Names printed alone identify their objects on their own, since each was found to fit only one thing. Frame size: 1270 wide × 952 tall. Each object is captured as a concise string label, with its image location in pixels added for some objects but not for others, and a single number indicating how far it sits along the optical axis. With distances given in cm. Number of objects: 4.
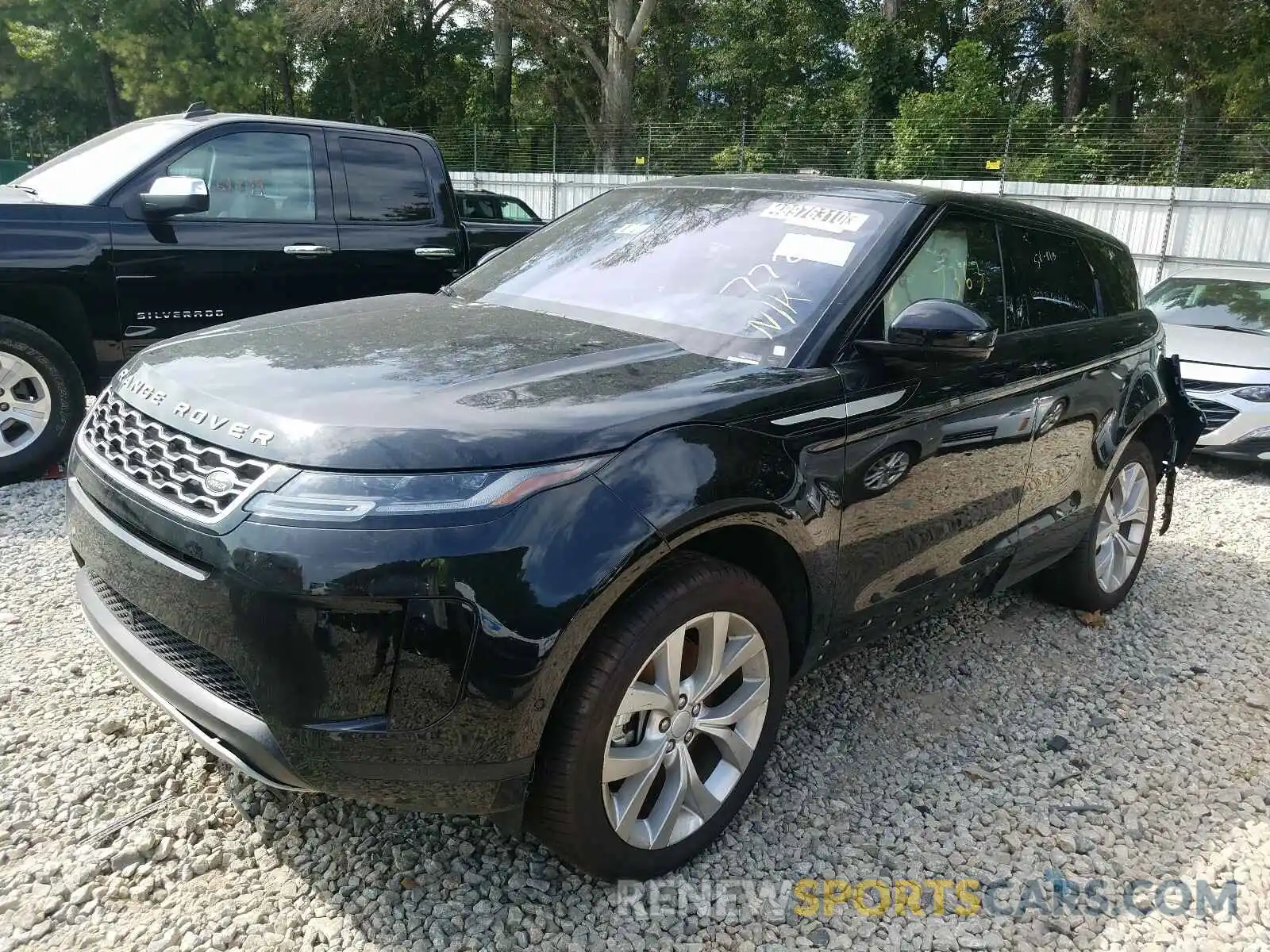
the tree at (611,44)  2319
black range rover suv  198
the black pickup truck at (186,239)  490
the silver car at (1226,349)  709
